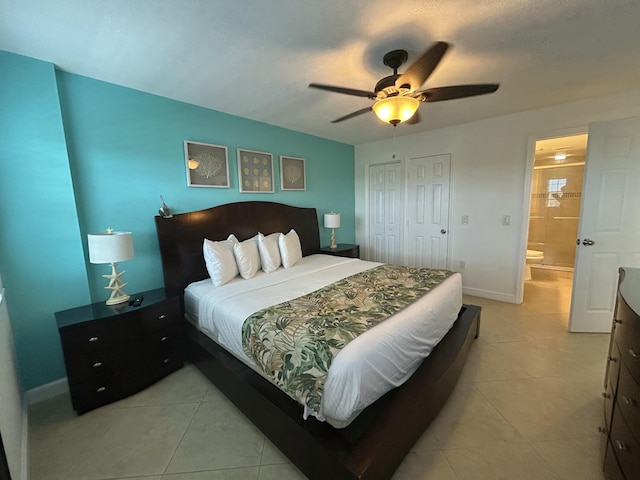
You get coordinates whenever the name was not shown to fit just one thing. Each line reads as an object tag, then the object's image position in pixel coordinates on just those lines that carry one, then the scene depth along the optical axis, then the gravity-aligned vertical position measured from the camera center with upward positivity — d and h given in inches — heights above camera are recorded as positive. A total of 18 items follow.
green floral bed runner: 49.5 -26.1
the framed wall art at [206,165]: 106.0 +20.3
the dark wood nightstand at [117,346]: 68.5 -38.4
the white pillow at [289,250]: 115.7 -18.3
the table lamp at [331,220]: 159.2 -6.9
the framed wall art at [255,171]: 123.2 +19.5
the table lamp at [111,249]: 73.7 -10.0
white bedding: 47.0 -28.9
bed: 46.3 -42.3
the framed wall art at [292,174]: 141.7 +20.4
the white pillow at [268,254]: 108.6 -18.6
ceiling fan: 64.5 +30.7
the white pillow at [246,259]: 99.4 -18.6
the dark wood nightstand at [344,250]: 154.6 -25.4
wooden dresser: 41.2 -34.9
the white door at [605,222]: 96.0 -7.7
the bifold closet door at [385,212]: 173.3 -3.2
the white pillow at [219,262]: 93.4 -18.6
